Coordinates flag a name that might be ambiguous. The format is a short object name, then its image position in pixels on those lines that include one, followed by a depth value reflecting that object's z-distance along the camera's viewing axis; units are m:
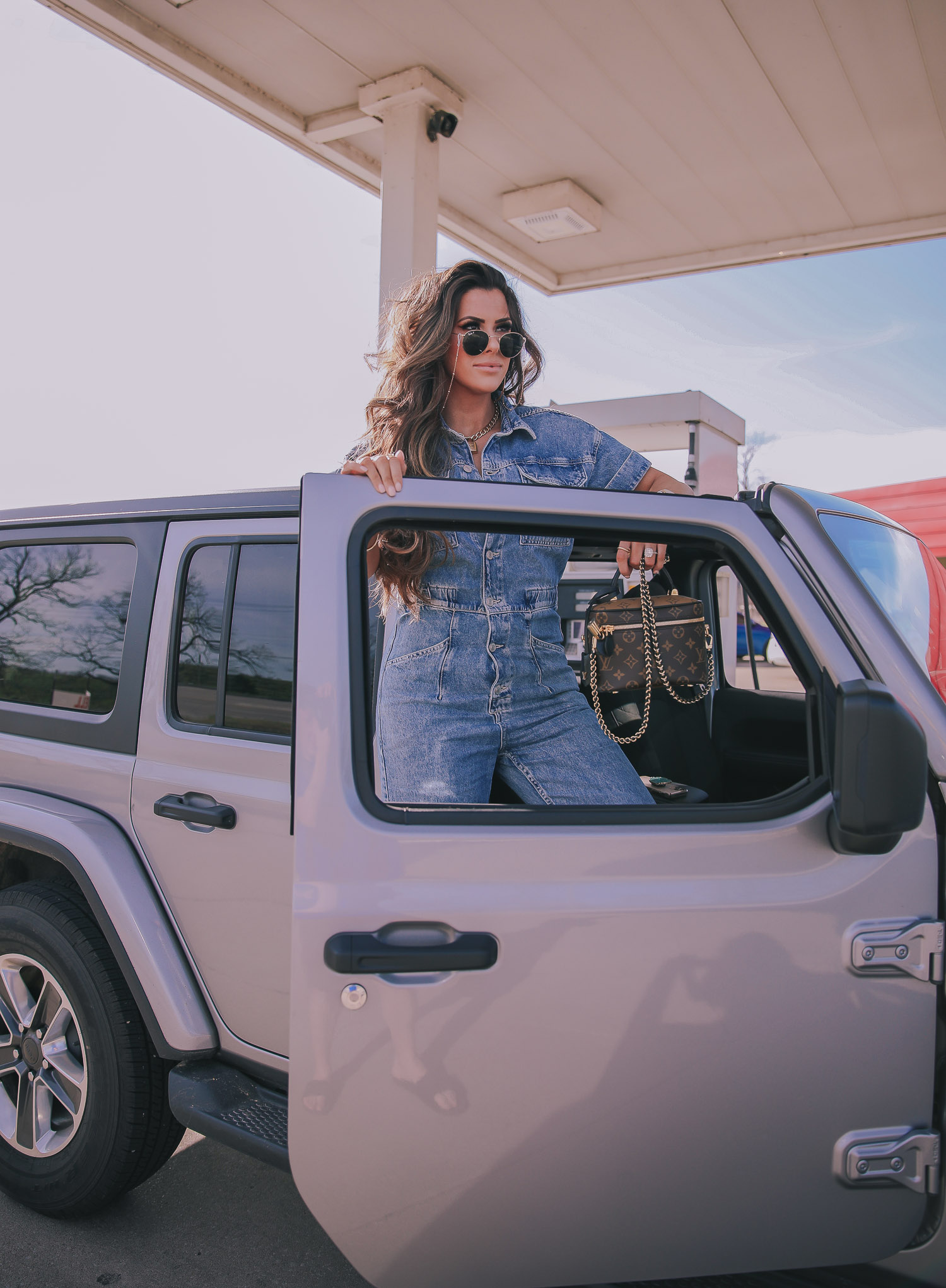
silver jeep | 1.34
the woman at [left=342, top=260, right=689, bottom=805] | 1.75
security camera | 5.35
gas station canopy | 4.67
